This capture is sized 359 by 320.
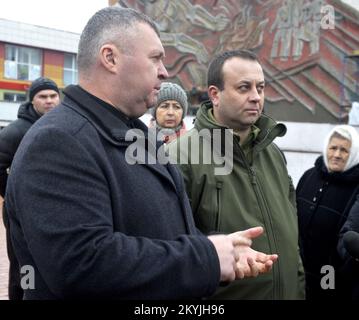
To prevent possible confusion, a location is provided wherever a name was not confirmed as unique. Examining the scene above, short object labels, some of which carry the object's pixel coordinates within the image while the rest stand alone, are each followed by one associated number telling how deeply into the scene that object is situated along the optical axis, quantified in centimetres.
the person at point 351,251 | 272
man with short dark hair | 223
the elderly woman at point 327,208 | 317
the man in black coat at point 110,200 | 124
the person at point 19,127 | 360
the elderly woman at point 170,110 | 363
